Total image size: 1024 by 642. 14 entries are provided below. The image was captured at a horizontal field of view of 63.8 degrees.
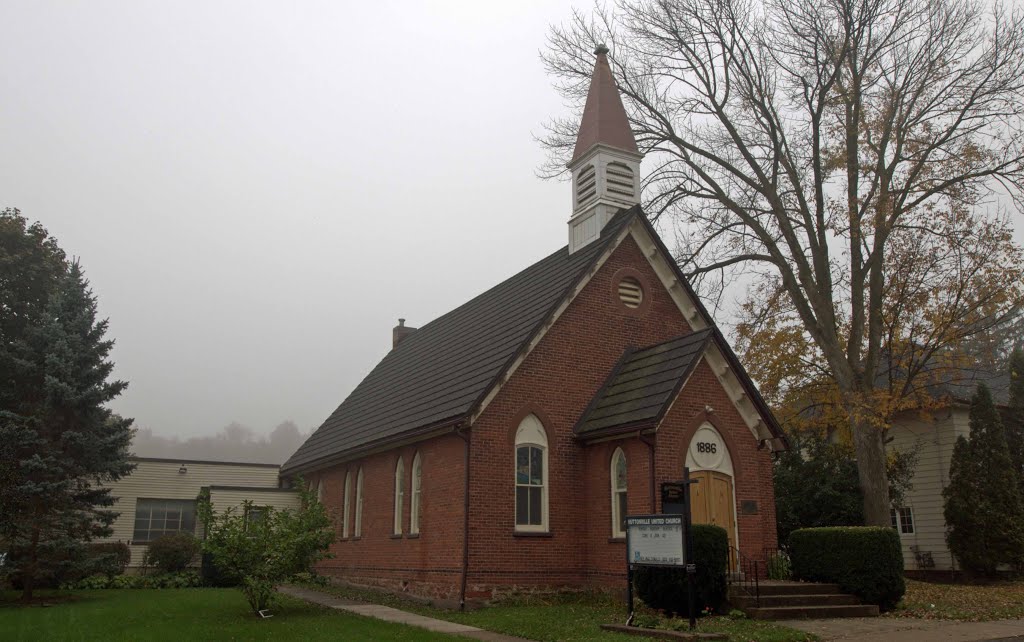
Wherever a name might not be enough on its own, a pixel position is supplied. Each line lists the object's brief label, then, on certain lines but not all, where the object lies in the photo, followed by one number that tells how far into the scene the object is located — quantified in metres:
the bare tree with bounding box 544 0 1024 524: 21.34
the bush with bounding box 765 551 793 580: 17.00
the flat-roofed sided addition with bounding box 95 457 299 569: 30.09
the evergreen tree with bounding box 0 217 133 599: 20.25
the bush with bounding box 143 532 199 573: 27.64
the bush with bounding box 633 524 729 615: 13.71
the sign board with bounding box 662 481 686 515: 13.13
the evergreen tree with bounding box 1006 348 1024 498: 28.23
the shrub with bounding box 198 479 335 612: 15.80
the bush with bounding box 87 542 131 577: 21.08
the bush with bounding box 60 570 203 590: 24.84
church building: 17.09
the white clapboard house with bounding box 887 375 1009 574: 28.91
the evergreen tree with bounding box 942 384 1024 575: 25.19
